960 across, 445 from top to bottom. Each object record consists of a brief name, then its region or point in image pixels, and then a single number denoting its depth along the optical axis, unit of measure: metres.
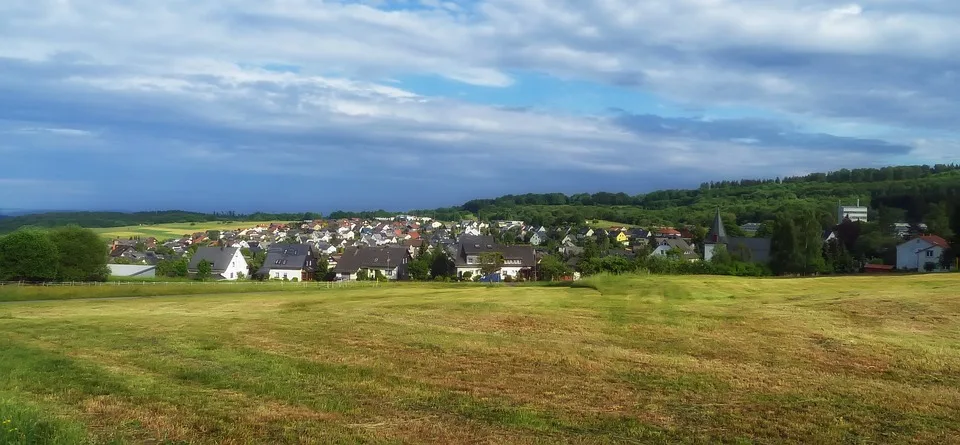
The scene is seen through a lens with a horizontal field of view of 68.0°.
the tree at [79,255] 76.88
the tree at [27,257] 73.62
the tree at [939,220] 67.10
